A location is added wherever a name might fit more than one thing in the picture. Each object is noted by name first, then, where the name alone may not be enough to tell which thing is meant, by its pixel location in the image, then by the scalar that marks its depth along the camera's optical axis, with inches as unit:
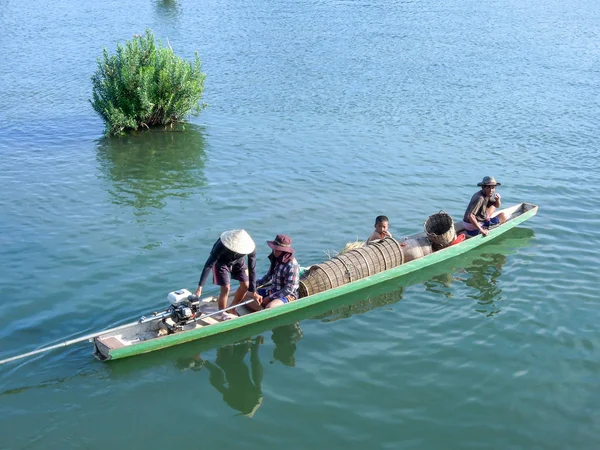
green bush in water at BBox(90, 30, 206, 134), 841.5
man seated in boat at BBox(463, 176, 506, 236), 584.4
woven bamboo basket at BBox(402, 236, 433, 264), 549.6
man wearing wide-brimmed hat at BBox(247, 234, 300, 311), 457.9
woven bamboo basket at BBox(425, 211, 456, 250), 562.3
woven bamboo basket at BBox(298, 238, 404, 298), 489.4
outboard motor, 422.9
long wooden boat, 406.3
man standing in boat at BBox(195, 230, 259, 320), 434.9
